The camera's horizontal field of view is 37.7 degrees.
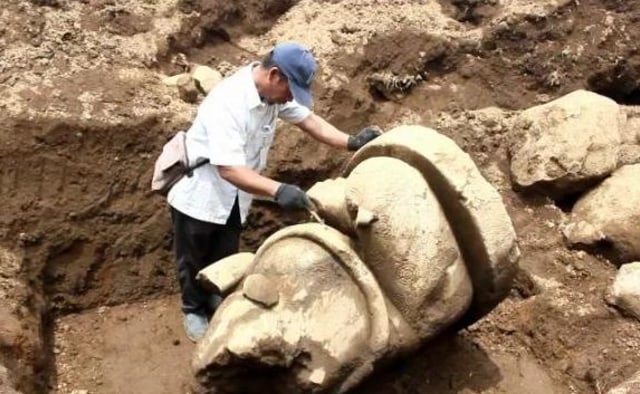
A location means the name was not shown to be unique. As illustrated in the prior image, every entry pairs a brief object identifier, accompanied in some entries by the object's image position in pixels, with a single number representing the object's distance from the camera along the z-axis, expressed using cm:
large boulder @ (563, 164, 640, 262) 459
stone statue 339
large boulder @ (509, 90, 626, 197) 480
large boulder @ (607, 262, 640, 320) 429
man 383
